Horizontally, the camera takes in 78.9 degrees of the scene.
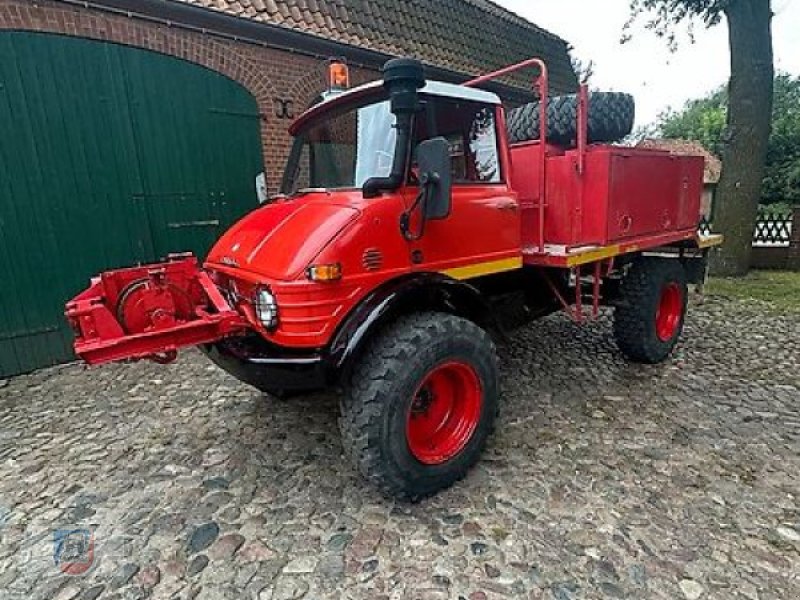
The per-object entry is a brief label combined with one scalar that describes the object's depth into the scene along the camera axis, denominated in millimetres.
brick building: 4684
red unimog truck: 2420
